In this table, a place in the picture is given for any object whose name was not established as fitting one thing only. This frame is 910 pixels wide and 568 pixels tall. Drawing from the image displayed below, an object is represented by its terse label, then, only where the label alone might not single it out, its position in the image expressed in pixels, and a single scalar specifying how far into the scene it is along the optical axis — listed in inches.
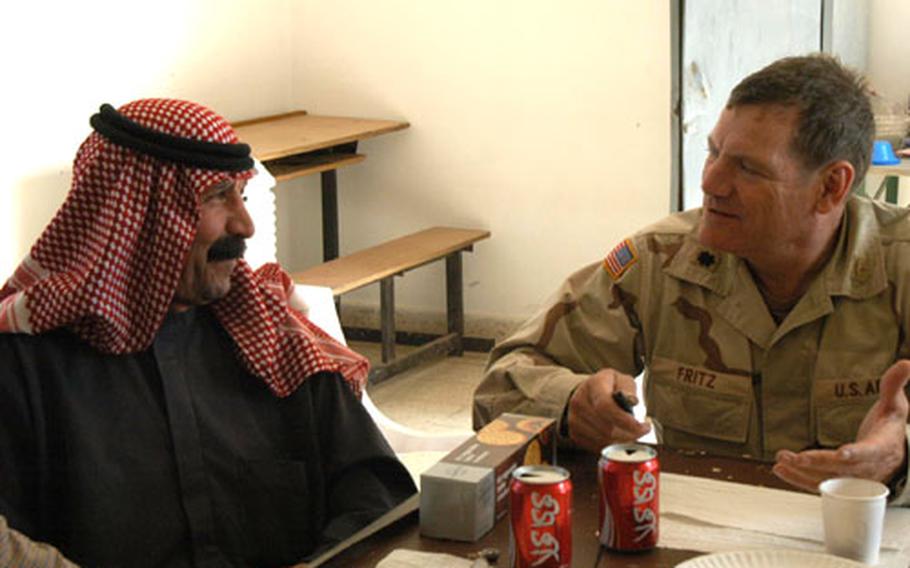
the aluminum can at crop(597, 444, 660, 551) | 68.2
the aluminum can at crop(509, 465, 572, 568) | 64.7
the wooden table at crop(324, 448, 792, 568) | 69.2
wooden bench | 201.9
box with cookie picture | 70.8
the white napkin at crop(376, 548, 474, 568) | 68.4
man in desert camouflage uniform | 89.0
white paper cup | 67.4
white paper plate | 66.6
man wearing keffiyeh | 82.5
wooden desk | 203.5
